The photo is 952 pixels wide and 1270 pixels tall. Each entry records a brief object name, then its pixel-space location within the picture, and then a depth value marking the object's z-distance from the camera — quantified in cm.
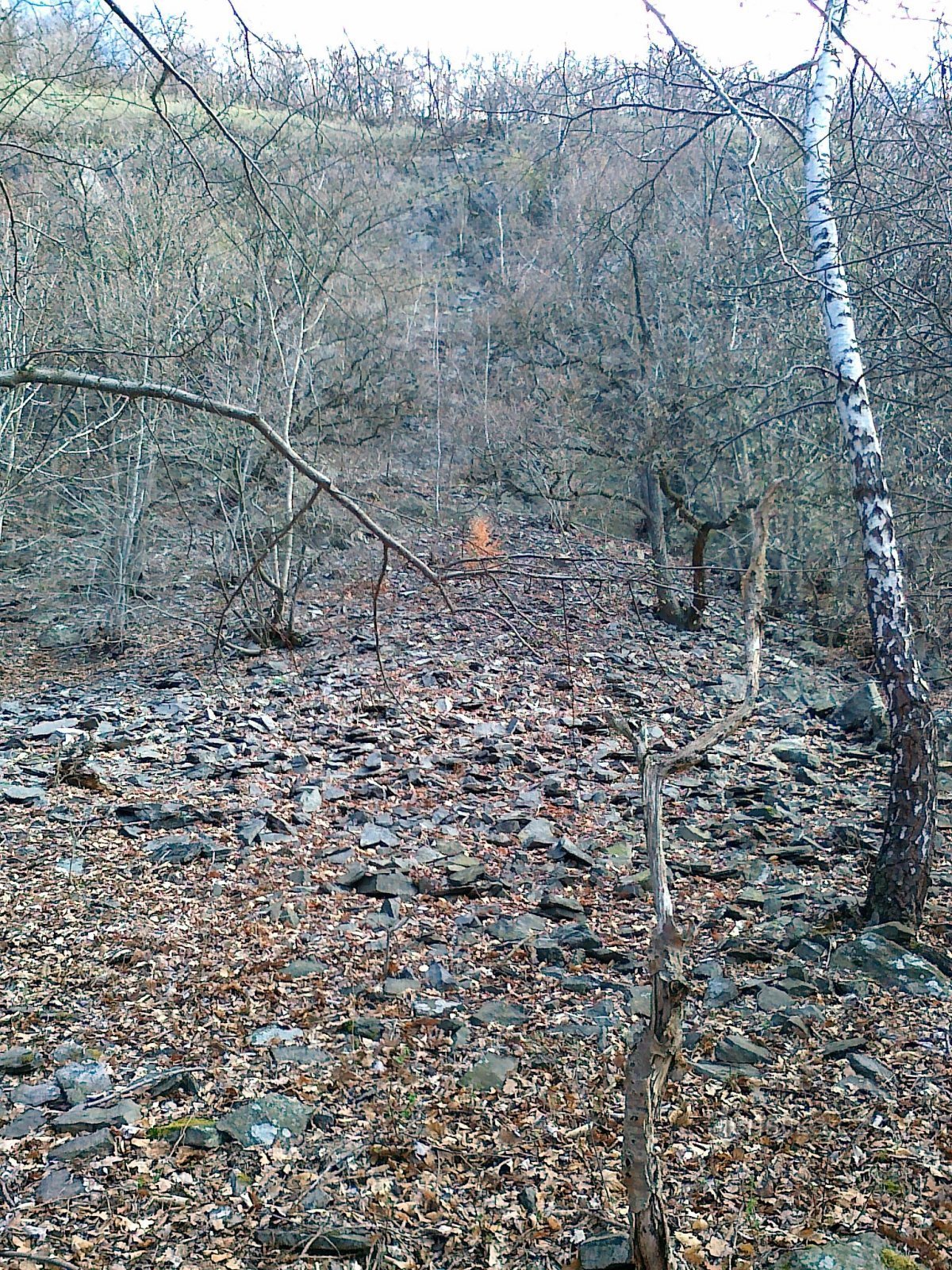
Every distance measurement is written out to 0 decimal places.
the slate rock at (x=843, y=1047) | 424
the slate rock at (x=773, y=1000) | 462
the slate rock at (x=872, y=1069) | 405
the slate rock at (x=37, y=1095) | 367
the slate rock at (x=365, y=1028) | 433
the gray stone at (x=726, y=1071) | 406
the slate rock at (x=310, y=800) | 725
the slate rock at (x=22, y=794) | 697
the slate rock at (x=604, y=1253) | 291
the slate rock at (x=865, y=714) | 931
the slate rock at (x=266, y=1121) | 355
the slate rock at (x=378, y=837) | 662
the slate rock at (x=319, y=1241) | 301
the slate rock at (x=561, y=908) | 571
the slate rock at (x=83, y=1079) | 373
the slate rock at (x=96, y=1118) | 352
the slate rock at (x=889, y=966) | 477
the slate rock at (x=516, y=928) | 541
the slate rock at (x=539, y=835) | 681
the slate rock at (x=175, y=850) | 612
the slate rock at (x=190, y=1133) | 349
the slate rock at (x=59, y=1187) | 318
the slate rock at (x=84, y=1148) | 337
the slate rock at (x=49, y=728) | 868
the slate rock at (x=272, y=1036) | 422
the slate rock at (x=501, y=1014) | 451
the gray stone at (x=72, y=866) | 583
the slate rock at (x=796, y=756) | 853
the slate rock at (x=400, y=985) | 473
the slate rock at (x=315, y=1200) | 322
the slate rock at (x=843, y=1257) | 293
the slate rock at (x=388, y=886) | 588
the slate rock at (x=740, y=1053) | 418
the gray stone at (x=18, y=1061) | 385
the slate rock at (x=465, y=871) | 607
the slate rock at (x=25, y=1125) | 348
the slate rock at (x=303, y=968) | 483
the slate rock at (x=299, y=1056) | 408
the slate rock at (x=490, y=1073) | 399
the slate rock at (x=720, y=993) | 470
